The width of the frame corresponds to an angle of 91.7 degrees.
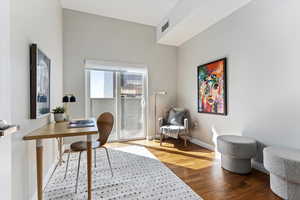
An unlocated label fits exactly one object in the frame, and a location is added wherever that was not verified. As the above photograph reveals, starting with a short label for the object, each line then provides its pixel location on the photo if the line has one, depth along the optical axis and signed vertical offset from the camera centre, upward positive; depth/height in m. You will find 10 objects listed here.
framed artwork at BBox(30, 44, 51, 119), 1.45 +0.21
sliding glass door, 3.53 +0.05
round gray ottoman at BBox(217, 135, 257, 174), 2.00 -0.73
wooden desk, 1.33 -0.32
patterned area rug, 1.65 -1.06
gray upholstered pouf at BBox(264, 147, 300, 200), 1.43 -0.72
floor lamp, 3.91 +0.18
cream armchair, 3.26 -0.55
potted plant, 2.12 -0.18
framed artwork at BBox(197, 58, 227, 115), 2.70 +0.25
